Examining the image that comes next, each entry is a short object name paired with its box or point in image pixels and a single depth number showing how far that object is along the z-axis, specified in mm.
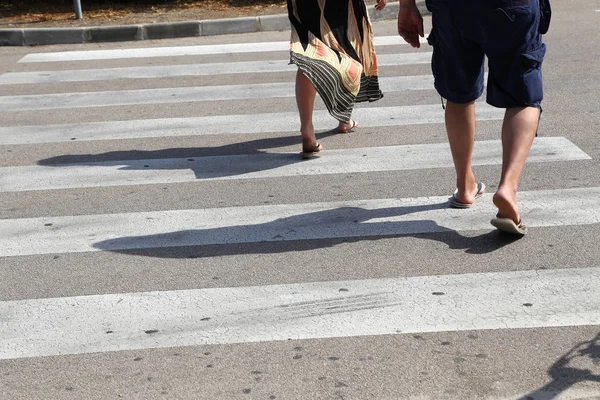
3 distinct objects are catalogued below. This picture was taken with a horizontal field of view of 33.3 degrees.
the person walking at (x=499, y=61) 4527
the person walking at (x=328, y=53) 6152
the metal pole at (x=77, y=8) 11812
